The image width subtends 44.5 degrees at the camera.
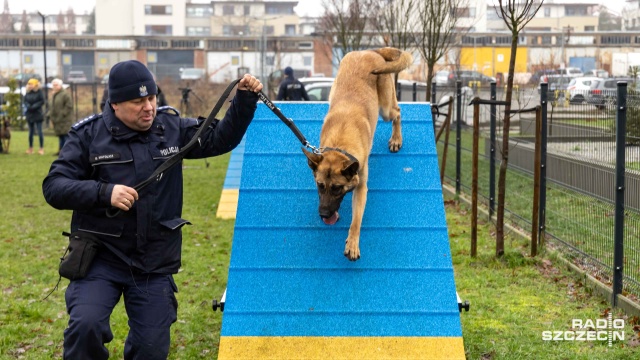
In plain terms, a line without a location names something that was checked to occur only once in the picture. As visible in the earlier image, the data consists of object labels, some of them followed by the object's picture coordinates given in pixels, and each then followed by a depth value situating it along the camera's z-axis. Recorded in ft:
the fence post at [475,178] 28.30
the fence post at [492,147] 34.53
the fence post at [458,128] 41.60
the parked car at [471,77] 106.68
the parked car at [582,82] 104.73
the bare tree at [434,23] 41.22
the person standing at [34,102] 67.51
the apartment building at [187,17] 287.48
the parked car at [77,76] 180.16
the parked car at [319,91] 73.36
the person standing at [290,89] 55.01
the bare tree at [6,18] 363.89
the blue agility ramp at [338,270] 17.33
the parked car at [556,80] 103.88
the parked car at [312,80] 85.38
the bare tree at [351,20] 64.73
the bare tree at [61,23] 428.23
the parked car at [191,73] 180.34
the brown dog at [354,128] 18.26
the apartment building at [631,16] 206.98
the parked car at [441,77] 138.20
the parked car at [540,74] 107.70
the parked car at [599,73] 149.18
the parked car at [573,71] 162.99
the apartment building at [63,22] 434.30
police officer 13.15
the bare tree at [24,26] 286.15
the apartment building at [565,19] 329.31
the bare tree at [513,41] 25.08
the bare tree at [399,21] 50.03
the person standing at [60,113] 64.23
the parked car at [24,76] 169.89
